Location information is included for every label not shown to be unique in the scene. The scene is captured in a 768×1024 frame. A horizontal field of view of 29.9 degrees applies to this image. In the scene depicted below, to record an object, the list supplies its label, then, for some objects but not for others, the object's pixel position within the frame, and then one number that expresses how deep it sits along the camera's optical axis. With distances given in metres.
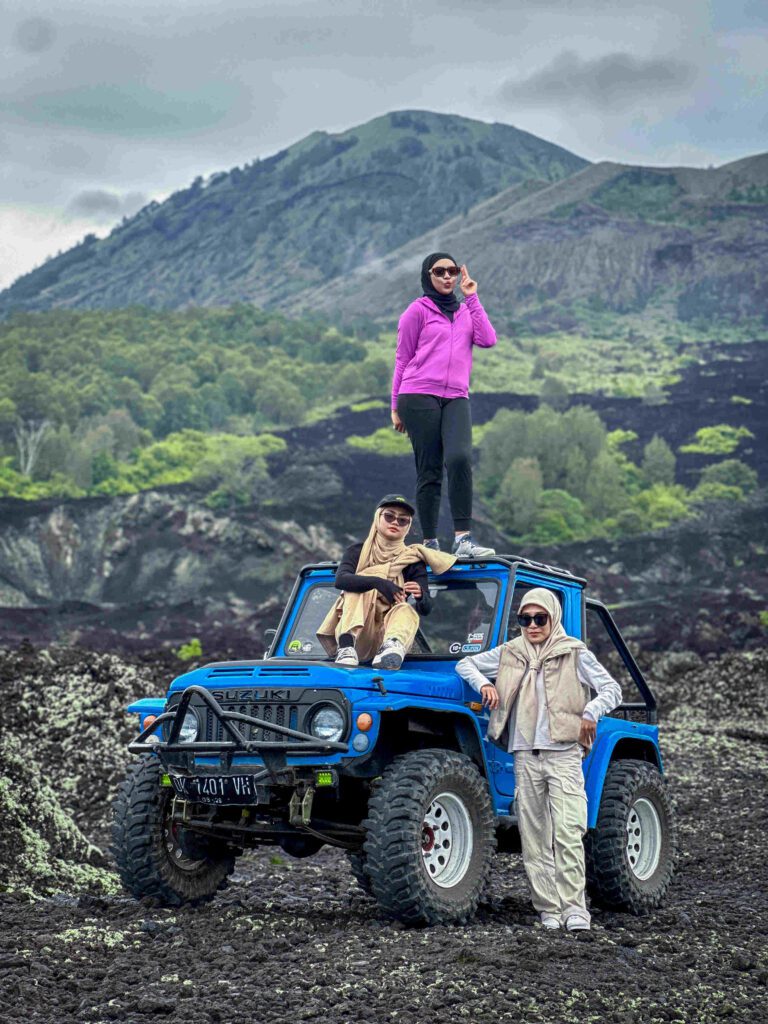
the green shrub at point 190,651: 27.26
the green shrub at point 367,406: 118.33
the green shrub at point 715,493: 98.00
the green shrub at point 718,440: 107.03
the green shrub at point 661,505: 93.62
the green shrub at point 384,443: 92.56
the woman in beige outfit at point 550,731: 8.40
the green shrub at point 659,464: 103.00
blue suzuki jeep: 8.01
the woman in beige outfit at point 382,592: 8.90
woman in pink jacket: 10.62
